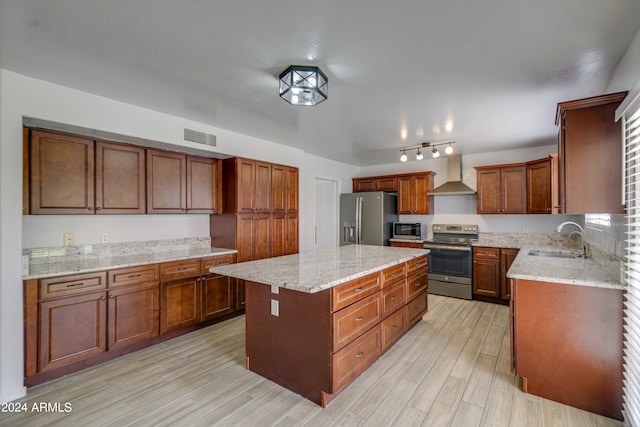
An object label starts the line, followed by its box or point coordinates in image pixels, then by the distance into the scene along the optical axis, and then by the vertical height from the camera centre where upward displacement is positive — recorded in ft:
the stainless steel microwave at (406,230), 18.54 -1.02
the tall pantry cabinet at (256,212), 12.25 +0.15
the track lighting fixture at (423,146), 14.57 +3.72
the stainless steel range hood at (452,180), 16.99 +2.12
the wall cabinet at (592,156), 6.48 +1.38
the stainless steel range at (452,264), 15.29 -2.77
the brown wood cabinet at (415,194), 18.07 +1.37
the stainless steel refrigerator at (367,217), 18.29 -0.15
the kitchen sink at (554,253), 11.38 -1.61
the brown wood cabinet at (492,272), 14.40 -3.01
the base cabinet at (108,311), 7.50 -3.01
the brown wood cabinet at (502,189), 15.08 +1.39
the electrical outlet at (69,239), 9.11 -0.76
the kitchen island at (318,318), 6.64 -2.73
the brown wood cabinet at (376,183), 19.35 +2.23
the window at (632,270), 5.34 -1.13
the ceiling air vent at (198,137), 11.14 +3.18
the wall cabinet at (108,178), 7.97 +1.26
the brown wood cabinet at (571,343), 6.25 -3.03
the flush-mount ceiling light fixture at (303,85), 6.99 +3.29
